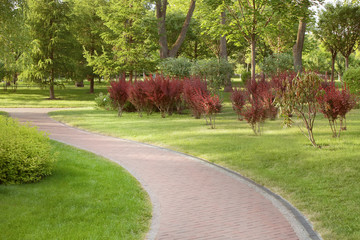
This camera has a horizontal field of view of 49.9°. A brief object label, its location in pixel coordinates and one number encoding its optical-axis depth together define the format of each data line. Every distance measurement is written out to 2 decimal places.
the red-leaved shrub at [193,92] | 18.82
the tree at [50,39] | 39.53
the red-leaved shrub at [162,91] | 21.52
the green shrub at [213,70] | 27.95
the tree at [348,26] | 37.03
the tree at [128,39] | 29.67
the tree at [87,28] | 45.78
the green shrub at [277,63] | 34.03
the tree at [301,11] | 19.59
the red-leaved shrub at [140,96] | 22.02
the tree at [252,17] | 19.23
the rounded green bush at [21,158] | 8.09
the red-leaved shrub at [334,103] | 12.45
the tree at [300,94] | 11.38
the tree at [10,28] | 14.86
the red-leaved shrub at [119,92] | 23.02
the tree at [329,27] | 38.28
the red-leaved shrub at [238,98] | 18.48
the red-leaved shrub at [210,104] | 16.38
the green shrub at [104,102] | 27.67
